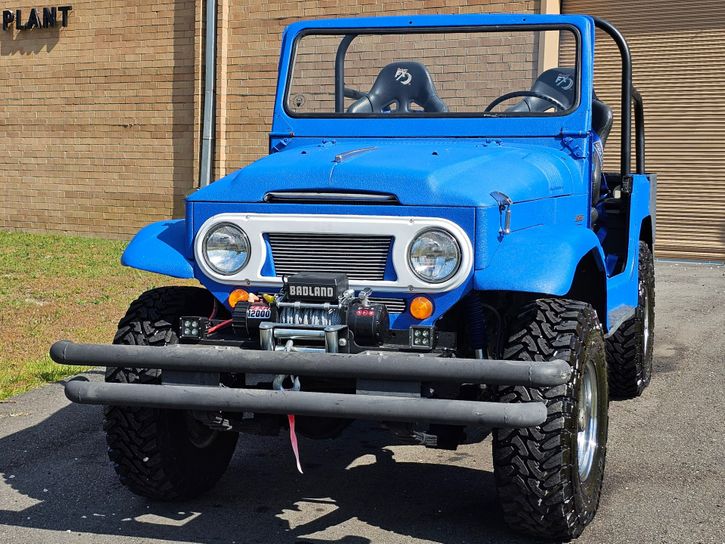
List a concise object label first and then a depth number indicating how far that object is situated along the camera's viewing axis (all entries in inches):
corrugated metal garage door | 565.9
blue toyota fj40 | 147.9
